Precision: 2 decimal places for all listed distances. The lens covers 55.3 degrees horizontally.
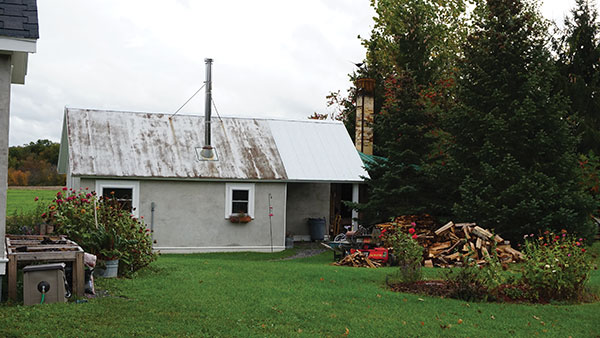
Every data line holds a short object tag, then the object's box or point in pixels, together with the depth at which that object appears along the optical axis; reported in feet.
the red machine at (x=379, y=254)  45.98
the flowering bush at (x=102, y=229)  32.58
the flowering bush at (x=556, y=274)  30.01
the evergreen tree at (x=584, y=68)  66.90
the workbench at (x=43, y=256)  24.91
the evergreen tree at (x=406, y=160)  58.59
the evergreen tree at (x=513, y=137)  50.65
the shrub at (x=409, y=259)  33.55
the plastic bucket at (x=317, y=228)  68.54
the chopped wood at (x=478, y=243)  45.47
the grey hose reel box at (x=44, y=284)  24.14
